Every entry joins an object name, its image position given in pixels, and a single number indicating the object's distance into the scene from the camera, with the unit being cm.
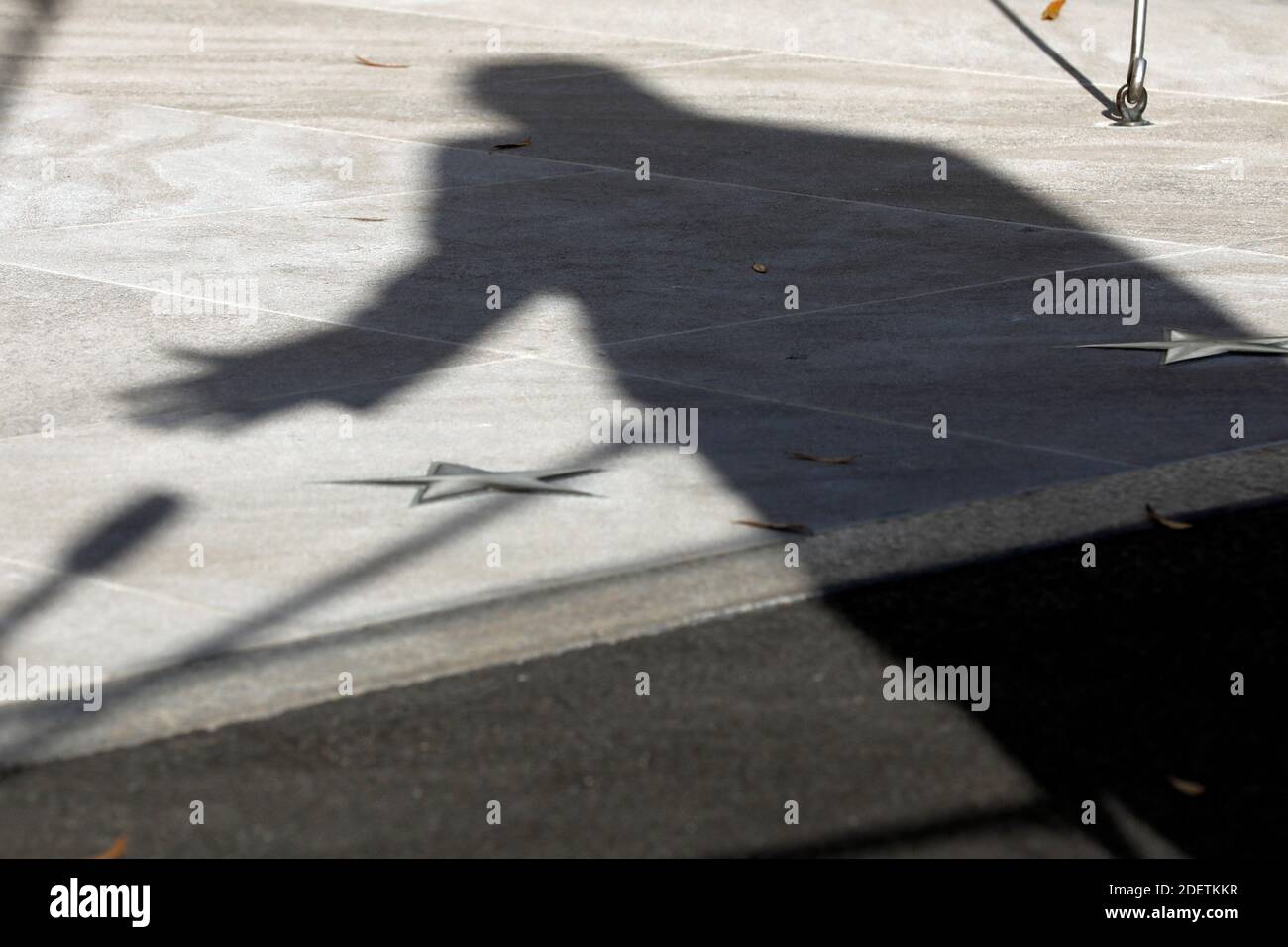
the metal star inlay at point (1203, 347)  709
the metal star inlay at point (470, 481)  560
